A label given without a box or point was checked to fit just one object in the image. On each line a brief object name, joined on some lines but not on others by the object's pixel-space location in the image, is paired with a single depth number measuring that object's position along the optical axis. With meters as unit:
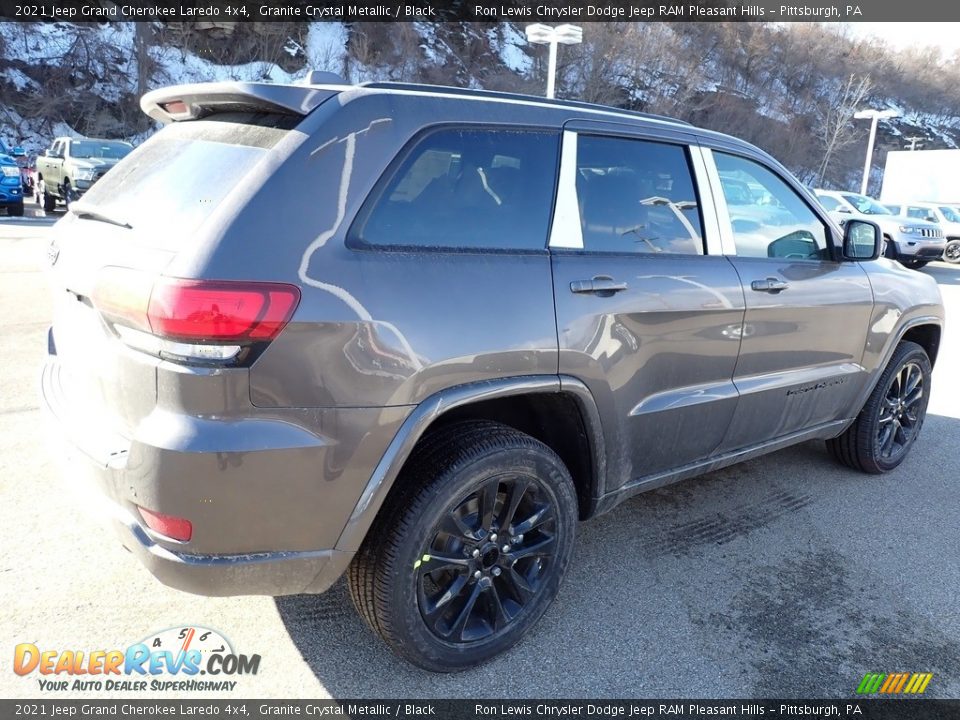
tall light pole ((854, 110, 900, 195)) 34.80
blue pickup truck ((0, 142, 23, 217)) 16.19
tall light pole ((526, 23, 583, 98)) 18.52
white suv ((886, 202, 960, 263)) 17.97
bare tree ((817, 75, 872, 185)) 50.69
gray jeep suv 1.95
